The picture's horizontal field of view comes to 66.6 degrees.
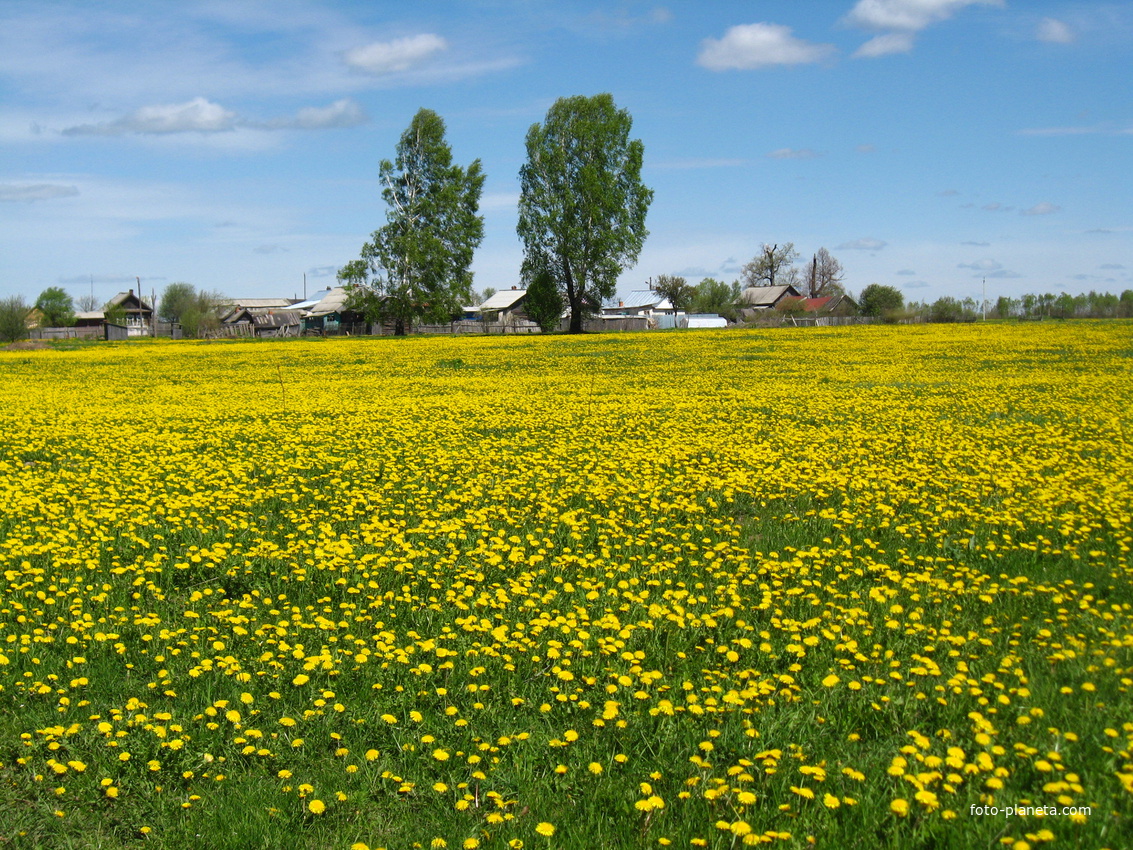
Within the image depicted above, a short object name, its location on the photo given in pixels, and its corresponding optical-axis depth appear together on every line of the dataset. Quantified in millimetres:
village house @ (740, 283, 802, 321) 117762
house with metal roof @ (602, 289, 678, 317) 119250
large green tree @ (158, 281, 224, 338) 92375
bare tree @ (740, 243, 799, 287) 128750
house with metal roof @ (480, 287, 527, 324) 113938
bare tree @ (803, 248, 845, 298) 131500
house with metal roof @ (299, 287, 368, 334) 101438
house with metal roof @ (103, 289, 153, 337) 110425
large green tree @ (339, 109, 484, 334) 69812
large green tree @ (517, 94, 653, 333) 66312
